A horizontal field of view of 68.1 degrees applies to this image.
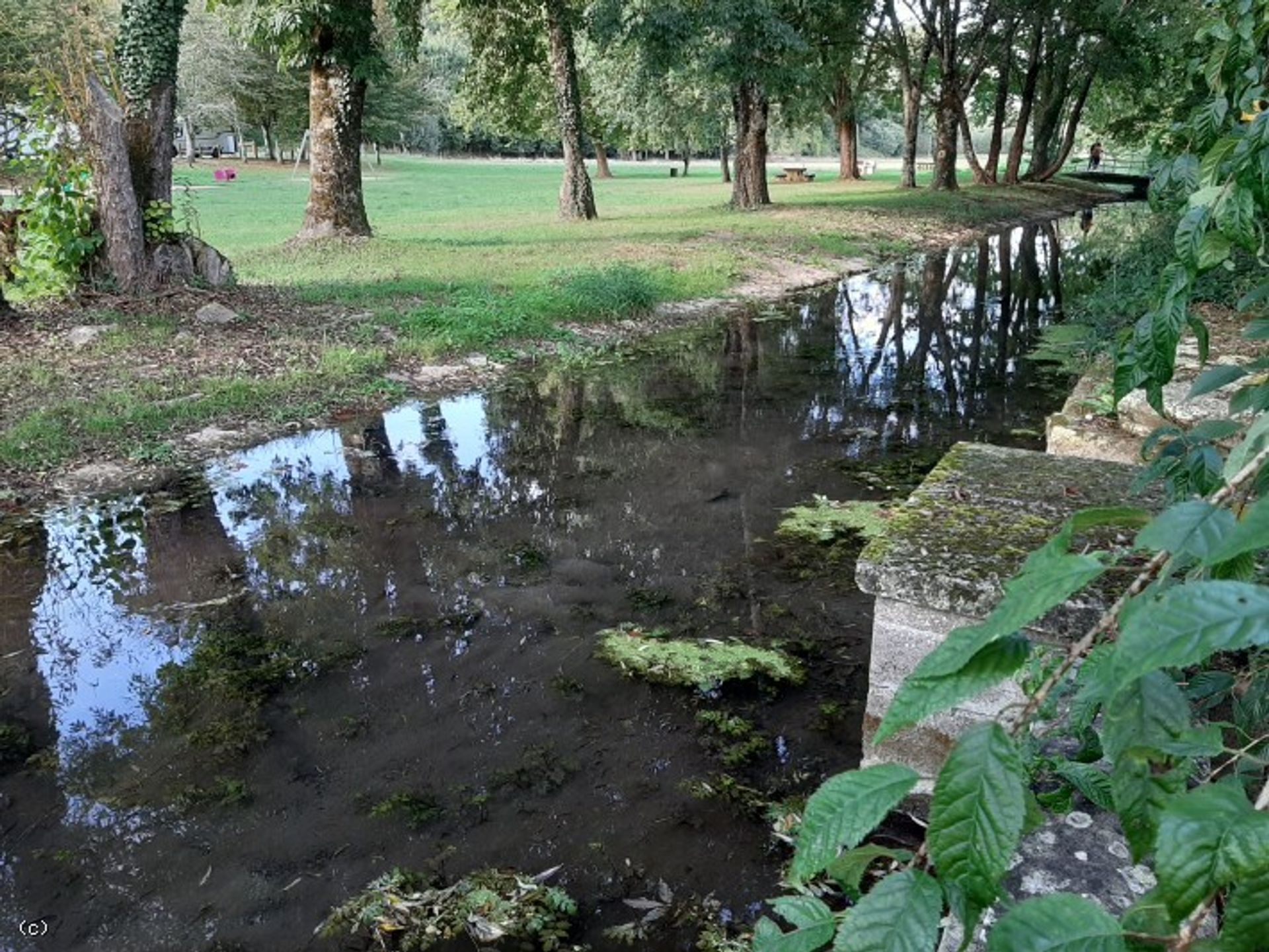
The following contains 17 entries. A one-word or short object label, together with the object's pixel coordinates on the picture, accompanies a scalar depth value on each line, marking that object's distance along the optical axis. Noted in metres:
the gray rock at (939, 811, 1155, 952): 2.05
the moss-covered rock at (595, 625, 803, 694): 4.27
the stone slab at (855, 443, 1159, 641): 2.84
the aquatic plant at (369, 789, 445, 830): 3.41
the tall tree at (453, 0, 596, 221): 21.28
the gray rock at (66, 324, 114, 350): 9.17
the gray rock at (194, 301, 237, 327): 10.20
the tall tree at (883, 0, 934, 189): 29.69
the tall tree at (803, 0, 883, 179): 27.95
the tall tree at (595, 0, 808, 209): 19.16
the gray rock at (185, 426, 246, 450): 7.47
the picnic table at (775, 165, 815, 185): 42.50
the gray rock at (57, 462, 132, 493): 6.58
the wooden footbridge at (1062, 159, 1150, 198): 41.47
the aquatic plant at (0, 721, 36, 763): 3.75
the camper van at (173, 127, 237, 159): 65.69
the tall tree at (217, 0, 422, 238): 15.10
